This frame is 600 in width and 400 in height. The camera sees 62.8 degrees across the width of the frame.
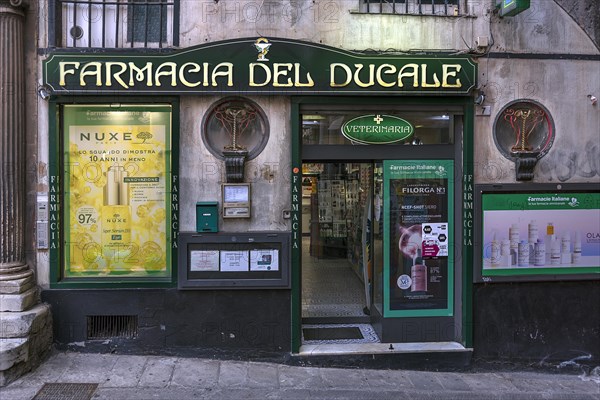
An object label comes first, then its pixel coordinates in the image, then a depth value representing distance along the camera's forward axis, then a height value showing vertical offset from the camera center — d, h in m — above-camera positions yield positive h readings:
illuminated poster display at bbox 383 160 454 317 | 6.20 -0.52
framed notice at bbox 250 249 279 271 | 5.91 -0.77
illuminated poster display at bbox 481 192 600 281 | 6.05 -0.47
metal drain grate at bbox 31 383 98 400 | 4.93 -2.00
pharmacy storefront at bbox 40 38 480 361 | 5.76 +0.24
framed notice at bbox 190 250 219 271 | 5.87 -0.77
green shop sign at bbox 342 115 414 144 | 6.07 +0.83
